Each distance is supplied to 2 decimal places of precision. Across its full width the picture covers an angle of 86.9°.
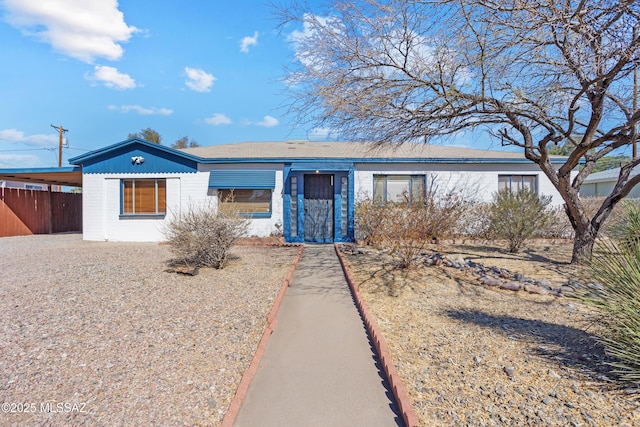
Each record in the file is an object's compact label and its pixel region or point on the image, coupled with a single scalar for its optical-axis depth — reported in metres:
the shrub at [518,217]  9.41
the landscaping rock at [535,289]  5.98
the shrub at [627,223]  6.63
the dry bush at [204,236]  7.52
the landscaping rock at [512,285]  6.20
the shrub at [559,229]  12.18
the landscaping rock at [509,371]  3.20
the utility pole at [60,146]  29.24
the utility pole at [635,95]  6.59
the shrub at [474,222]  12.23
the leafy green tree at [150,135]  33.78
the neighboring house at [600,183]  23.36
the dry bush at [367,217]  9.64
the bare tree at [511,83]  5.20
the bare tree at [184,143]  39.88
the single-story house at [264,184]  12.34
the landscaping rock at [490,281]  6.50
